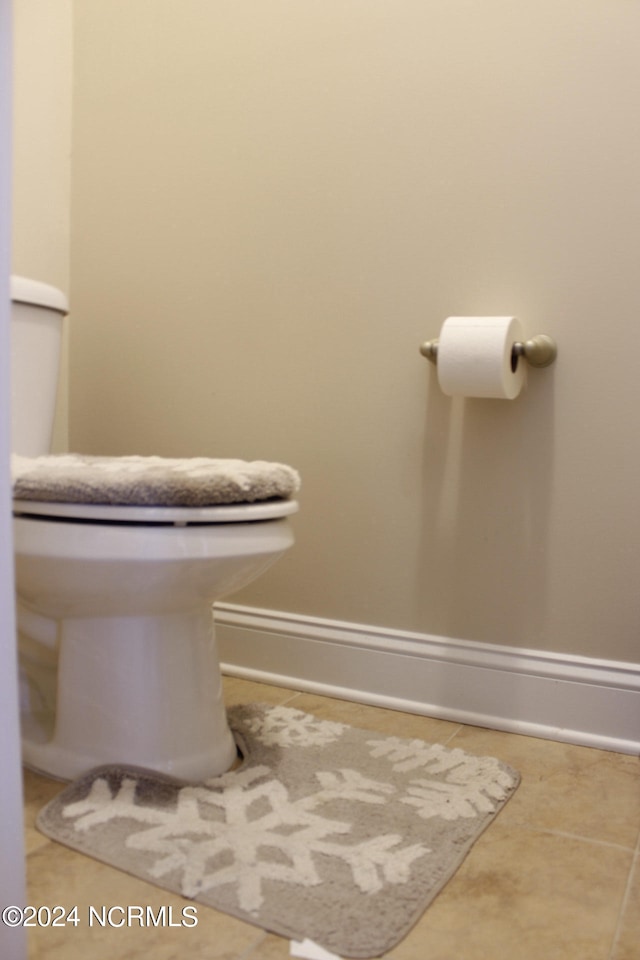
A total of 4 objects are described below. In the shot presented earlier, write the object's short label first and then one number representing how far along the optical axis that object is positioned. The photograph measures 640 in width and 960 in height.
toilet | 0.99
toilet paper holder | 1.26
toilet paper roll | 1.21
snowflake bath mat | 0.83
